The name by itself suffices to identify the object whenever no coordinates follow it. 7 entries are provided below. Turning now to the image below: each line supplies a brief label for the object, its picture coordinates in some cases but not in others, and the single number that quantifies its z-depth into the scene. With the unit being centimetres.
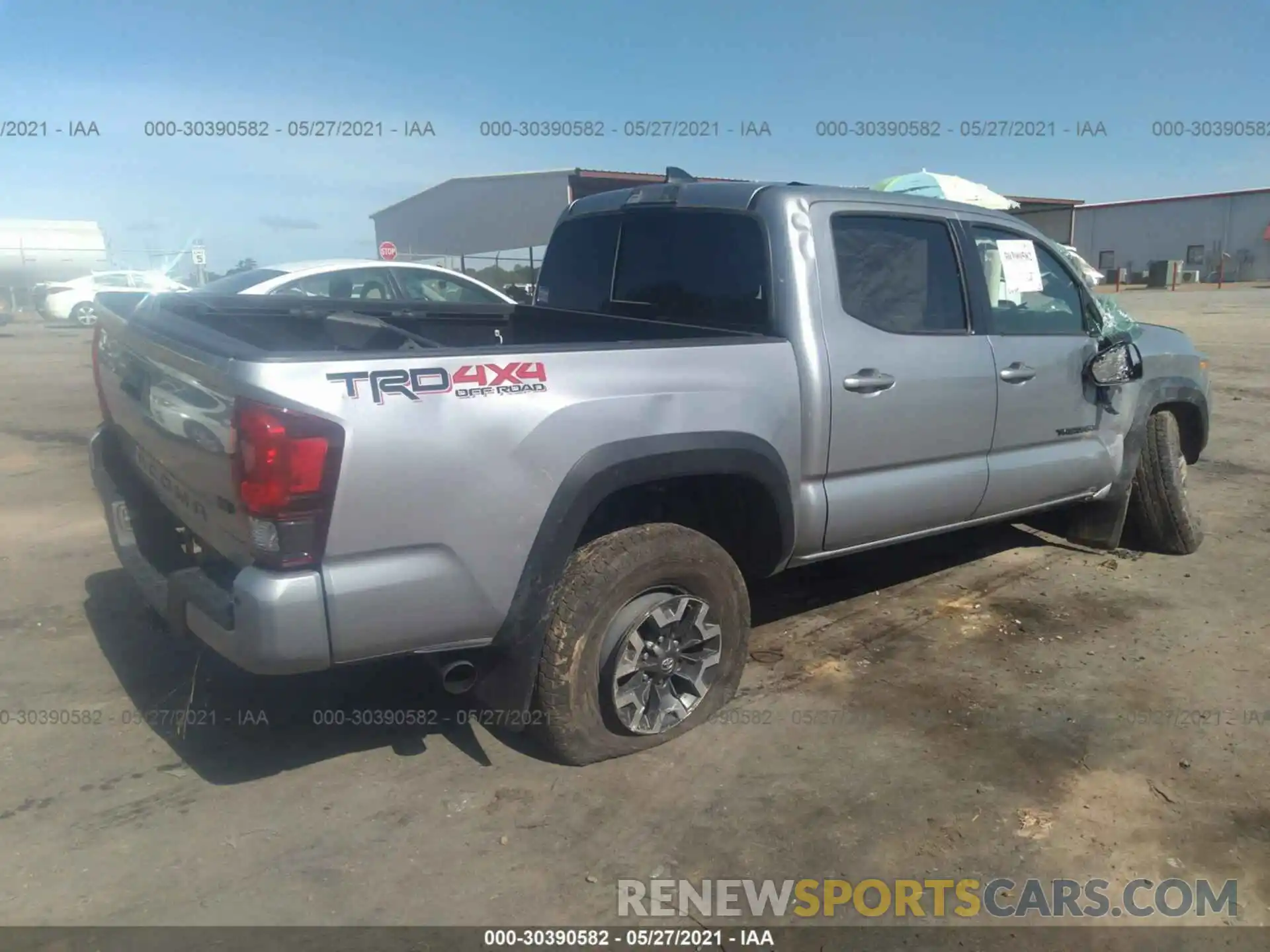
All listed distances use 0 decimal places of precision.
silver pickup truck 245
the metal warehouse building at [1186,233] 4562
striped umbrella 1209
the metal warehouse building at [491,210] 1923
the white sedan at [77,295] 2788
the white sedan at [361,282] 919
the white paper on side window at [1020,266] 429
